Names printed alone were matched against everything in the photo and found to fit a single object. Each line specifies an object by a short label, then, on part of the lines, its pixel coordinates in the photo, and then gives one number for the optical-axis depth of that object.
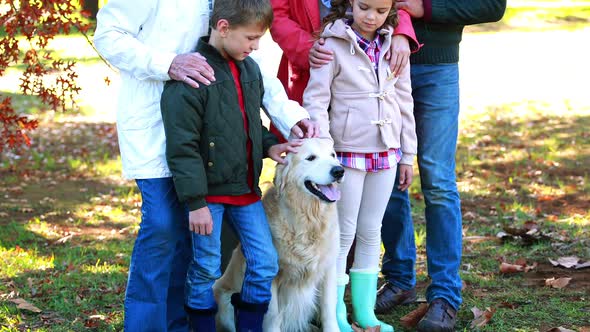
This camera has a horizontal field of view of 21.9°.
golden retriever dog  7.54
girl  7.83
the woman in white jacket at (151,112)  6.91
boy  6.89
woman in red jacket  7.91
